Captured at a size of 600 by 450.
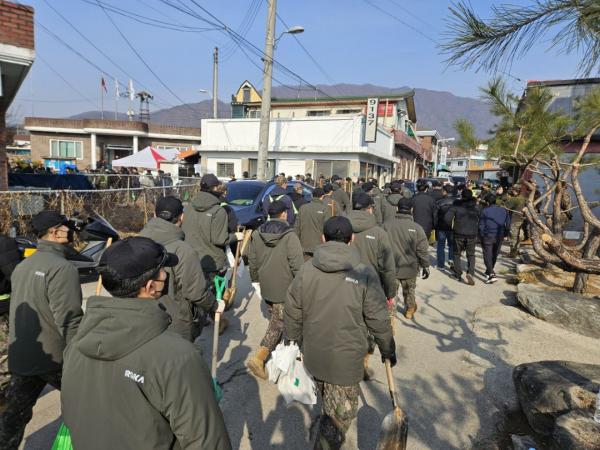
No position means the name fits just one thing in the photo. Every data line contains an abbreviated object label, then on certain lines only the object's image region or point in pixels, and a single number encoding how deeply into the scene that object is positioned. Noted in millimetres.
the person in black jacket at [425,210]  9281
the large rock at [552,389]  3115
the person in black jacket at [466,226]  8070
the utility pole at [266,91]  14809
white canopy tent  18938
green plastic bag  1734
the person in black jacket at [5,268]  3227
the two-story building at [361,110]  27266
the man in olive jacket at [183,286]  3273
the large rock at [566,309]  5578
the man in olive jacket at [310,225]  6586
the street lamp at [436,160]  55250
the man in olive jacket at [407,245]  5855
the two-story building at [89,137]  35469
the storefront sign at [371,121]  19734
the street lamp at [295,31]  15359
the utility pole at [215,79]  27189
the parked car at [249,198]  9289
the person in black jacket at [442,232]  9047
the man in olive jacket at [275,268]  4402
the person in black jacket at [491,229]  7996
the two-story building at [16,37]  6617
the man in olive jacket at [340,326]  2771
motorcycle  6465
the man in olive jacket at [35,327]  2658
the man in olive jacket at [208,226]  5043
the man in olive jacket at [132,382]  1444
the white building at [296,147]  20234
